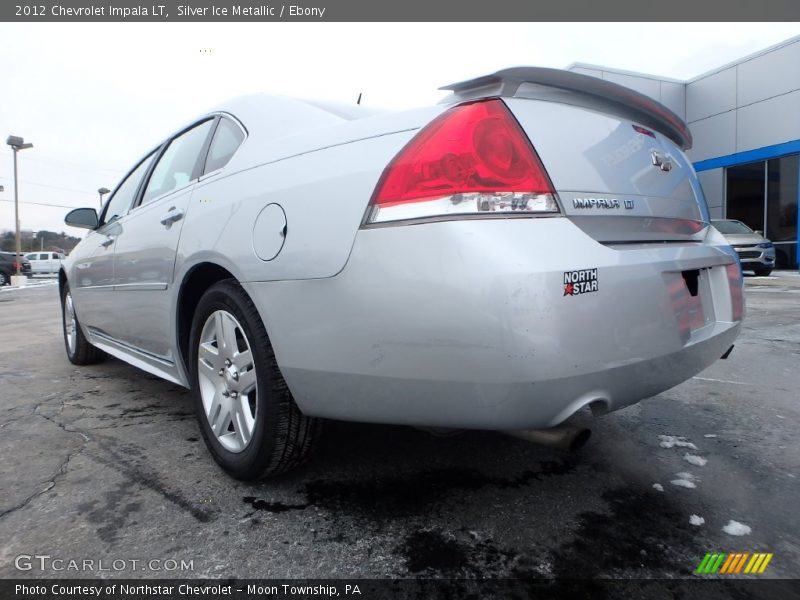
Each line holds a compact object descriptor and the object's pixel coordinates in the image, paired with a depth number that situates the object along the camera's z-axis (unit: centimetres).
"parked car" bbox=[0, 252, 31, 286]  2411
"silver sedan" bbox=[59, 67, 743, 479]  140
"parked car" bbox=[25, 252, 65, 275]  3512
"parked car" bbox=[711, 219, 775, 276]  1359
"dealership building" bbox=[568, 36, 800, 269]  1652
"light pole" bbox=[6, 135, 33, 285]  2251
